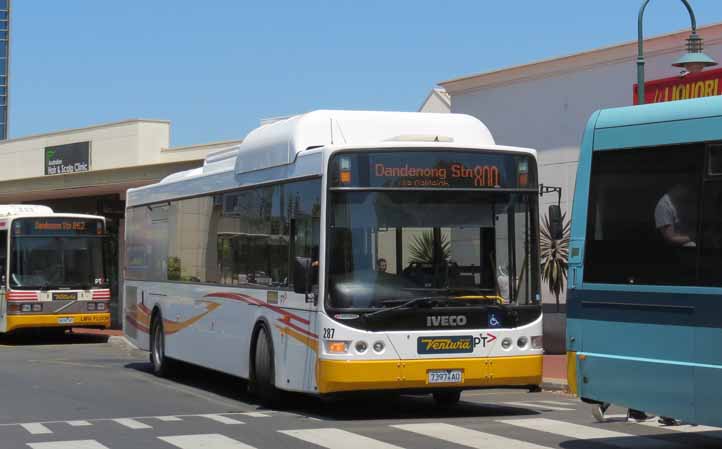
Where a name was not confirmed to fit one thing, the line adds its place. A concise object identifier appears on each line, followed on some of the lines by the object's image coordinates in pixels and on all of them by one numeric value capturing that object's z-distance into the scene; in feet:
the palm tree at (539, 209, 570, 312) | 85.10
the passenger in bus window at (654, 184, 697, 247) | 32.35
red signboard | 79.36
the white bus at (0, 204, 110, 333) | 94.43
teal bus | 31.60
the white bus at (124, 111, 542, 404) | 44.11
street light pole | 66.45
